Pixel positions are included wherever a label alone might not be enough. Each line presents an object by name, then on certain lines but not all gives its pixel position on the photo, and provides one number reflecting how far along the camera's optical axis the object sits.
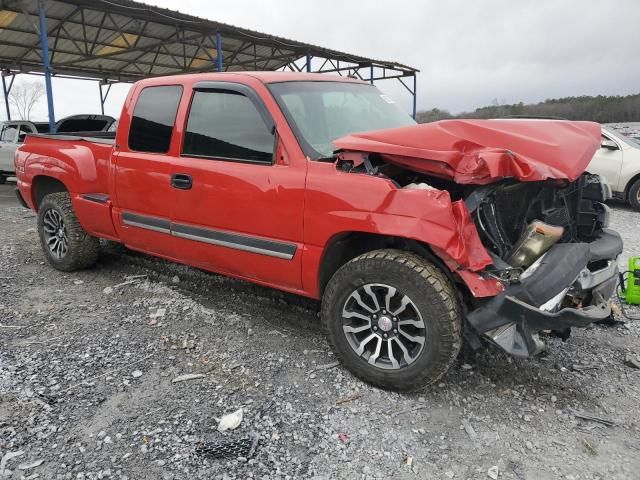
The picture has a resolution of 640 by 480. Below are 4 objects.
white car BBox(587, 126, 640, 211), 8.36
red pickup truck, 2.53
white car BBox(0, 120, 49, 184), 12.19
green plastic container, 4.04
